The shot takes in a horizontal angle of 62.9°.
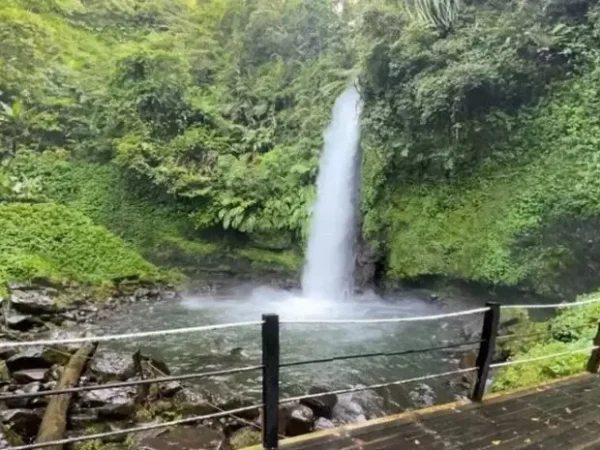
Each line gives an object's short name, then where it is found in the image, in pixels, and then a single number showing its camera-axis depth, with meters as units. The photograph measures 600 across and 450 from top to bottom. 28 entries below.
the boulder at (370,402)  6.18
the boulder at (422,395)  6.46
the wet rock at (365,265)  12.98
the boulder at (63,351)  6.77
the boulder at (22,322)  9.18
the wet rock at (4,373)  6.02
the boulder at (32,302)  9.80
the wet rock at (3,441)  4.25
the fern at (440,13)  11.45
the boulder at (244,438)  4.82
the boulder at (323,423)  5.53
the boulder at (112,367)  6.18
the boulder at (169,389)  6.14
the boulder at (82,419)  5.15
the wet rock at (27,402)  5.24
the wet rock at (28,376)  6.18
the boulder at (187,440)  4.36
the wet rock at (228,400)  5.72
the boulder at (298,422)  5.18
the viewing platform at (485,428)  3.16
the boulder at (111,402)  5.33
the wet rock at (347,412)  5.93
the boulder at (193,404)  5.64
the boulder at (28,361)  6.50
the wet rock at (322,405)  5.88
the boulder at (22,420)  4.85
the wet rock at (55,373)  6.25
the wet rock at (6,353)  6.79
